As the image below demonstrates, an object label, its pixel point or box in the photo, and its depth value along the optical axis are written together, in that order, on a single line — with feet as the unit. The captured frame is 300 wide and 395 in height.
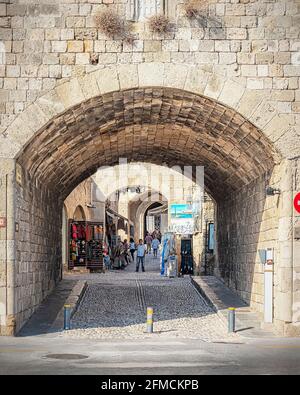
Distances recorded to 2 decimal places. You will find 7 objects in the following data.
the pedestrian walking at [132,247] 128.24
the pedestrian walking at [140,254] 98.94
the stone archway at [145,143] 43.39
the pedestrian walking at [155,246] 138.00
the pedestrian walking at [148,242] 161.20
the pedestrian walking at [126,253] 114.42
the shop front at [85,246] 90.46
